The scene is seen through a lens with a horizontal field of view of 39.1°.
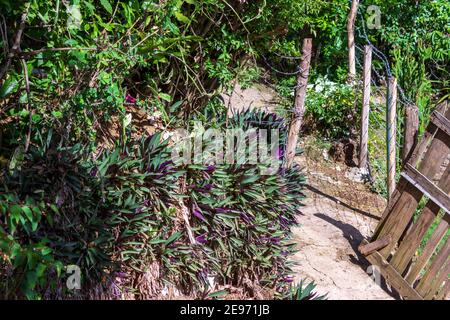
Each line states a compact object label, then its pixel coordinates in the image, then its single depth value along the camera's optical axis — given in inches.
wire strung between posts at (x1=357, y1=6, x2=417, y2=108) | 294.0
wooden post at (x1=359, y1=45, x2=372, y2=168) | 277.3
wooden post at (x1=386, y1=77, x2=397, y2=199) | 243.6
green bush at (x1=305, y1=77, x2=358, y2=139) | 318.7
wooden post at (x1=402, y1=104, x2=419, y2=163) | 237.5
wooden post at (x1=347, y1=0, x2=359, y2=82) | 343.5
